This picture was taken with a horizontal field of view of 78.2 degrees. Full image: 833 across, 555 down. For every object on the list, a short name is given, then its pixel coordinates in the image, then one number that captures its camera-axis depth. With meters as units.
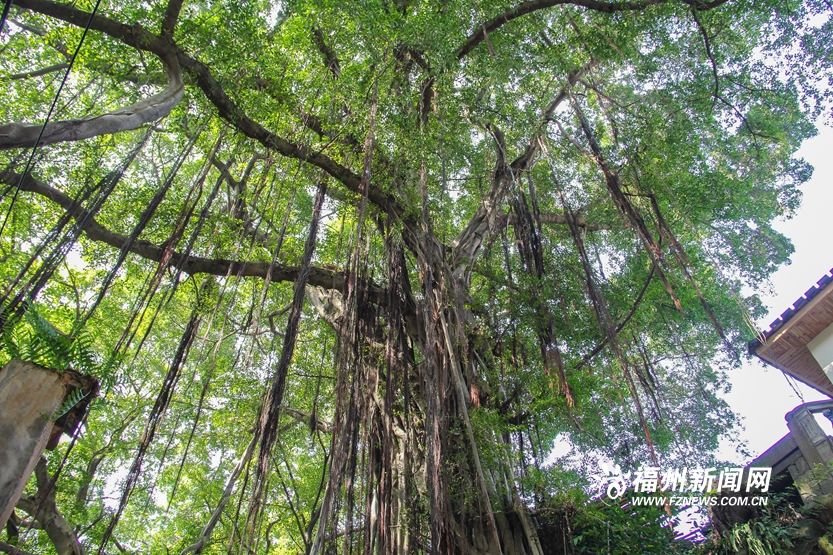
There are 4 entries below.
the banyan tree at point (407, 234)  3.29
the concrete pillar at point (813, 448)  3.64
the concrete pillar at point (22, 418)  2.29
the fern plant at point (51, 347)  2.55
